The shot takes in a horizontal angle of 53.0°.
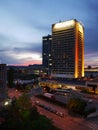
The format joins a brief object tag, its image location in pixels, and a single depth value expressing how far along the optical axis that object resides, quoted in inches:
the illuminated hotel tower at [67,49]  3187.4
